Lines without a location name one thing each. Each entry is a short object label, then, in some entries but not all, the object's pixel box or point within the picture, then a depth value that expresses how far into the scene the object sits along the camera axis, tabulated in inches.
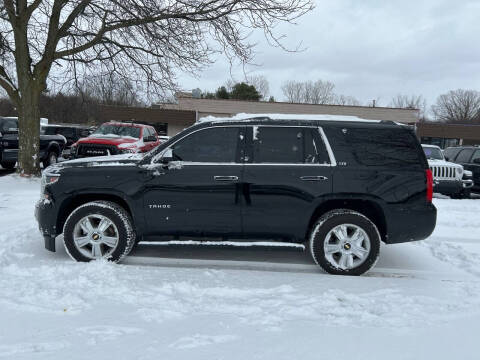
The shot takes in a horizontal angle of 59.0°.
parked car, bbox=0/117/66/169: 571.8
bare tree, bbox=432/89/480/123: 3572.8
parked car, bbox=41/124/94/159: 821.7
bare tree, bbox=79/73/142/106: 555.8
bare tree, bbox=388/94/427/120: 3679.9
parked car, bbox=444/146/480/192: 550.9
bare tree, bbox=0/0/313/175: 457.7
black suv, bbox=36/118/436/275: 193.0
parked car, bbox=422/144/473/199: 484.4
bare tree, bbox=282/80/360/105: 3014.3
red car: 497.4
